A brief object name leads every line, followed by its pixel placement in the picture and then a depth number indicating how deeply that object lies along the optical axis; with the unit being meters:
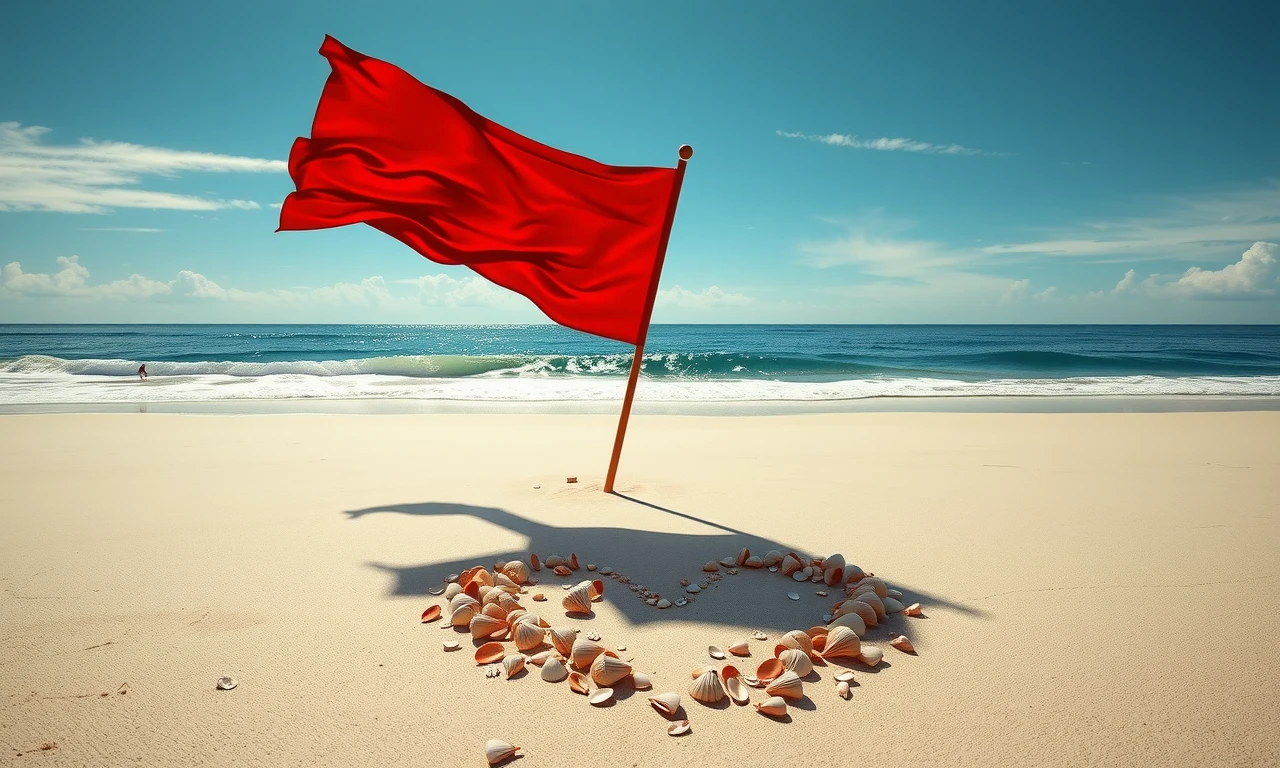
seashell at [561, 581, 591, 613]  2.96
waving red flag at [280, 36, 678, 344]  4.46
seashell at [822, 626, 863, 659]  2.49
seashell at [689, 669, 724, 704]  2.22
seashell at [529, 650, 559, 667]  2.49
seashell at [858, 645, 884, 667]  2.46
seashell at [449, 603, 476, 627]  2.78
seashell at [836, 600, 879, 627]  2.77
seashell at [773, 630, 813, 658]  2.54
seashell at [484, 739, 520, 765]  1.89
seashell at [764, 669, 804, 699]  2.22
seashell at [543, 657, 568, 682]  2.38
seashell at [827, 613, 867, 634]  2.66
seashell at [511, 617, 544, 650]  2.55
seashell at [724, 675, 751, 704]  2.24
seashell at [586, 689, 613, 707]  2.22
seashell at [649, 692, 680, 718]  2.13
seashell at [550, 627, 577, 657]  2.53
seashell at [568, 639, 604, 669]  2.41
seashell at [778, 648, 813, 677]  2.35
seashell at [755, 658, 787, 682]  2.35
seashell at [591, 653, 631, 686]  2.27
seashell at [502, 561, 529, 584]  3.30
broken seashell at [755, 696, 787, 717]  2.13
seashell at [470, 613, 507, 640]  2.65
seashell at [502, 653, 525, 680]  2.42
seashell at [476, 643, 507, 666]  2.51
